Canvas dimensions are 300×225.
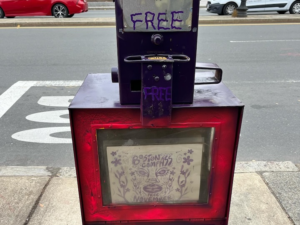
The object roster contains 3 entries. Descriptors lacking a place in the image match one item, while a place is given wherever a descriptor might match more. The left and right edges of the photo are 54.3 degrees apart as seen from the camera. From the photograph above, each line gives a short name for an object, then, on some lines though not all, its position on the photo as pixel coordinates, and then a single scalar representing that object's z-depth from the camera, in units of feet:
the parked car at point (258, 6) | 47.34
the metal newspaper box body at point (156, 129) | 4.84
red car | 43.78
